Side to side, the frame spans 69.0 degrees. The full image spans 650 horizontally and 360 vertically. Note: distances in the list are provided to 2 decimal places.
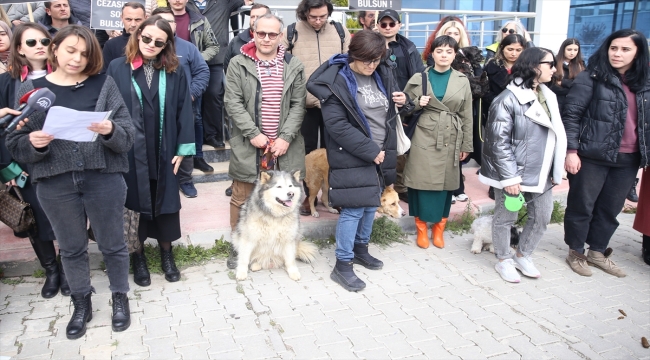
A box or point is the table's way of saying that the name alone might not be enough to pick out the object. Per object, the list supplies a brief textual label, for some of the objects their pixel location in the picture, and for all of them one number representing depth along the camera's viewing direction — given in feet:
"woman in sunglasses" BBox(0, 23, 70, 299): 11.39
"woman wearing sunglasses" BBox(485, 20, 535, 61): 19.44
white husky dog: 13.71
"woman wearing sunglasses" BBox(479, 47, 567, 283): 13.52
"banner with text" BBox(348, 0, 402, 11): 18.66
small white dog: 16.37
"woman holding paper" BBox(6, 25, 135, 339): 9.84
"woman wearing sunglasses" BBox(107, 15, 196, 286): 12.07
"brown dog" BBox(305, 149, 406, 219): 17.58
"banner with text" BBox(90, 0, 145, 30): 16.85
